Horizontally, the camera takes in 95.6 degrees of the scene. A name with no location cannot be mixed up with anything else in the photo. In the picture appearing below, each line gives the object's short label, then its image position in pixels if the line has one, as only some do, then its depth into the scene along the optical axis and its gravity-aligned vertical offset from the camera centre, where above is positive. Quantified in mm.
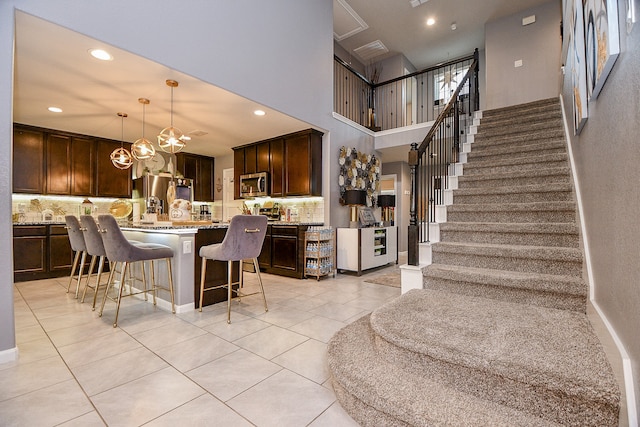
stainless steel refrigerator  6281 +544
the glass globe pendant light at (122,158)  4398 +854
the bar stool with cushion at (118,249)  2699 -347
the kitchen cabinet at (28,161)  4906 +908
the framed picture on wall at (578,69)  1905 +1034
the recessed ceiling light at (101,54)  2744 +1537
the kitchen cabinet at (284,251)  4812 -669
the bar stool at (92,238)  3047 -269
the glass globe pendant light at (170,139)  3635 +937
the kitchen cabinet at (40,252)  4633 -642
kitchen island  3107 -529
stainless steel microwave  5688 +561
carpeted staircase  1261 -683
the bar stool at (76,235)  3635 -282
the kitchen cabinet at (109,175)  5766 +779
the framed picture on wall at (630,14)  960 +670
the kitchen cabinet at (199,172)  6832 +999
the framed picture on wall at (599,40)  1165 +786
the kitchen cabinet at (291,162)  5090 +953
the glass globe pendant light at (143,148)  3947 +887
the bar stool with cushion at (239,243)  2830 -309
